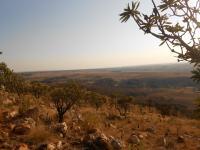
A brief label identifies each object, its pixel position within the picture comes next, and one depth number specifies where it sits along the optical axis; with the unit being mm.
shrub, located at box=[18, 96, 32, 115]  6235
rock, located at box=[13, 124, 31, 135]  5065
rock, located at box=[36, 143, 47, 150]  4553
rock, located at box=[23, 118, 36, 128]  5331
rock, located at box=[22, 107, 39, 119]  5973
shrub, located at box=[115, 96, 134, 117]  12195
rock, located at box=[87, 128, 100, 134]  5653
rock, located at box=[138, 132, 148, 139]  6334
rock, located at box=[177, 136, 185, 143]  6483
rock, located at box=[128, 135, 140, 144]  5823
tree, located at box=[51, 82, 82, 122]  7792
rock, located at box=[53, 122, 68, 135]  5364
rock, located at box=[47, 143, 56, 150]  4563
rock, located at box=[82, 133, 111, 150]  4982
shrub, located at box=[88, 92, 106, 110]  11691
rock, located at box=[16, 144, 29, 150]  4389
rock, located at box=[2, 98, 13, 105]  7082
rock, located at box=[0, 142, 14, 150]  4455
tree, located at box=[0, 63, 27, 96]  9118
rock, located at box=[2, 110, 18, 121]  5636
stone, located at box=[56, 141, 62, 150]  4760
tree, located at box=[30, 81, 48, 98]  12600
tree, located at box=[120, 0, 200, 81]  2452
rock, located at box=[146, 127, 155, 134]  7172
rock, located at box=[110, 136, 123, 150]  5082
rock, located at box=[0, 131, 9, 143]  4691
